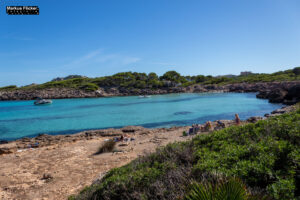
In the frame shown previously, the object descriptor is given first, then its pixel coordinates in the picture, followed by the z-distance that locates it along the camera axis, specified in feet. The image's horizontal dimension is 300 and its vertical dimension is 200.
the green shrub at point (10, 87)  297.33
